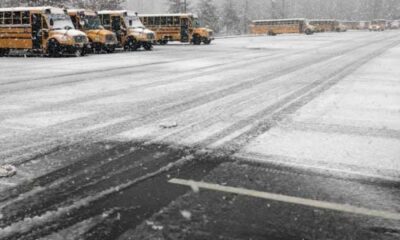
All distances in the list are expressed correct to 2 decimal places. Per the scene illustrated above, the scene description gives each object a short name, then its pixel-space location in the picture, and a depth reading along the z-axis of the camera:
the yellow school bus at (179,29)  39.06
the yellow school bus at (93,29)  27.58
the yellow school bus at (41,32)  24.55
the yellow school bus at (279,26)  72.06
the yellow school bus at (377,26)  95.44
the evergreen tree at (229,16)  86.31
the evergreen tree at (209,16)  77.50
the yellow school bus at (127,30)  30.64
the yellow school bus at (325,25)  82.28
